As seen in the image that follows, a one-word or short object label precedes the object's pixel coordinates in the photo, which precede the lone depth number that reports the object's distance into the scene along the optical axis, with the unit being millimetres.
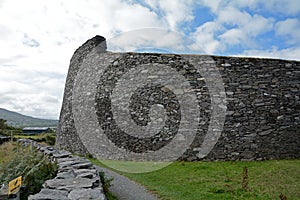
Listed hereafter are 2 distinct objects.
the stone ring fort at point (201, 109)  9680
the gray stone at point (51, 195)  3123
